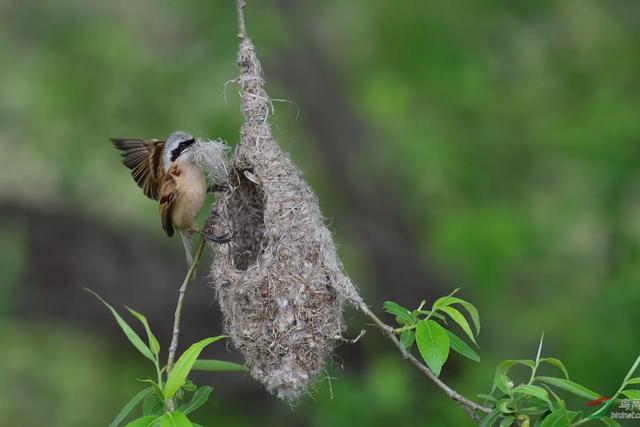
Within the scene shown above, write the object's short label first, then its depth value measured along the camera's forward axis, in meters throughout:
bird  6.91
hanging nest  6.24
